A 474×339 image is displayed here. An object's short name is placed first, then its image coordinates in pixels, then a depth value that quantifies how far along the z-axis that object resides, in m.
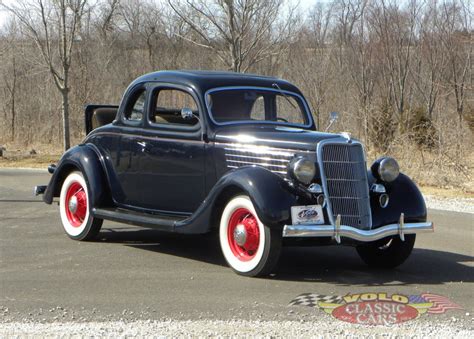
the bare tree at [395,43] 22.14
